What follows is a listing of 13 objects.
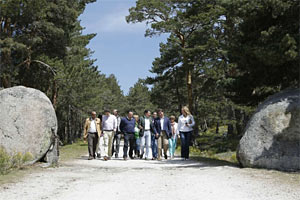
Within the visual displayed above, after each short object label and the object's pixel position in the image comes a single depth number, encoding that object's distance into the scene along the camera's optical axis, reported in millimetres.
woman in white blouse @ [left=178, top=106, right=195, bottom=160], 12469
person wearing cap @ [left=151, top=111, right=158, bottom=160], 13685
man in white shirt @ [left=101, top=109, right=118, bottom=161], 13148
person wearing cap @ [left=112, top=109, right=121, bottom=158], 13961
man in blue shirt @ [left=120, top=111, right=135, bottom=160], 13234
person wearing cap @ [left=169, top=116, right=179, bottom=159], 13719
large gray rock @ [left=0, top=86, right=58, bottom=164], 9812
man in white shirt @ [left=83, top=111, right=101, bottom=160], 13247
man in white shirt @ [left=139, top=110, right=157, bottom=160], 13575
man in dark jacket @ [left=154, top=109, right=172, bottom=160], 13336
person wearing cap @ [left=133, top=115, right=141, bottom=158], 14422
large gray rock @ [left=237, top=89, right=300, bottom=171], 8336
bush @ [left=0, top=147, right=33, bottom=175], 8383
